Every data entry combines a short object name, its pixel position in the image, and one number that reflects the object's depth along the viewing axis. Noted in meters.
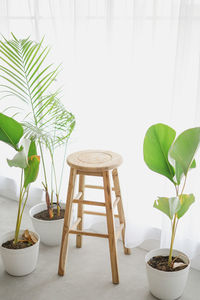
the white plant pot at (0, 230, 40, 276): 2.11
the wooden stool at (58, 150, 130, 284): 1.99
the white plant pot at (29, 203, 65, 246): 2.41
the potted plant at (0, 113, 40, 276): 1.89
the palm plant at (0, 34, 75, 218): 2.14
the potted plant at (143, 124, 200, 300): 1.68
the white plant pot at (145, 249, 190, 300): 1.88
